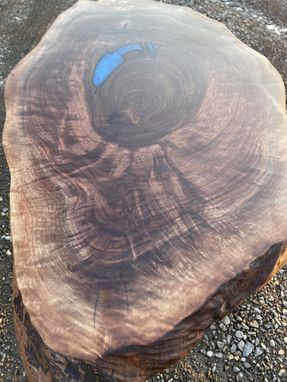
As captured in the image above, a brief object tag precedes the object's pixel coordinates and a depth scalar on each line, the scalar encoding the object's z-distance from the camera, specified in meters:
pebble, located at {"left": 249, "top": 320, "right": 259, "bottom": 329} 1.75
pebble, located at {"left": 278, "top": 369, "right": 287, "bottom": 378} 1.61
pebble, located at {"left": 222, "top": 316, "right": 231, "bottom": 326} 1.75
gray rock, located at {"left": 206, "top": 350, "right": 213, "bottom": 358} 1.66
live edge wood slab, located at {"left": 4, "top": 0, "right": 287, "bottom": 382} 1.02
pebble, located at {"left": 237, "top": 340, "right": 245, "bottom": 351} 1.68
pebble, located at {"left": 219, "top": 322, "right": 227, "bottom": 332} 1.74
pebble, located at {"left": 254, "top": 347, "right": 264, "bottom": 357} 1.66
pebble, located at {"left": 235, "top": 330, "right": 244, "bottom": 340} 1.72
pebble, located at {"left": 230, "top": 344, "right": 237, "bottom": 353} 1.67
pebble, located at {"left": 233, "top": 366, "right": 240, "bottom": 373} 1.61
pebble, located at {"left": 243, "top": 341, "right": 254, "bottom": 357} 1.66
